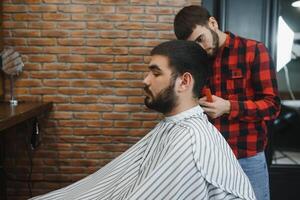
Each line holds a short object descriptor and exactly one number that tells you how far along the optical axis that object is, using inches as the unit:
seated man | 46.2
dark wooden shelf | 82.4
